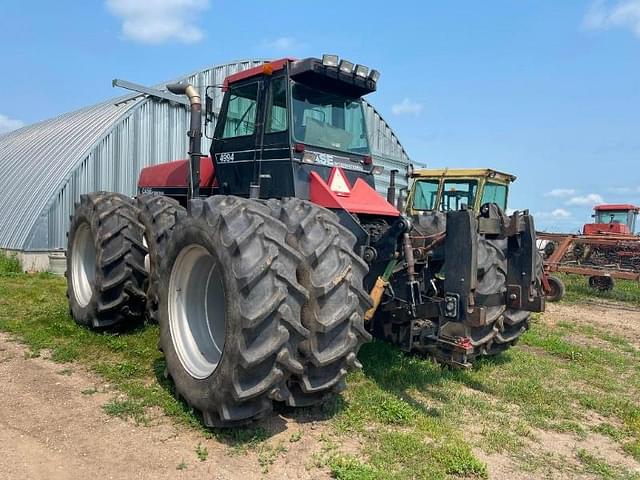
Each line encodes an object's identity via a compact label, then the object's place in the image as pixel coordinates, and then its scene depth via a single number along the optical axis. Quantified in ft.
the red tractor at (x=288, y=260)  11.92
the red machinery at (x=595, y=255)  44.19
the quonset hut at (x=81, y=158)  43.96
